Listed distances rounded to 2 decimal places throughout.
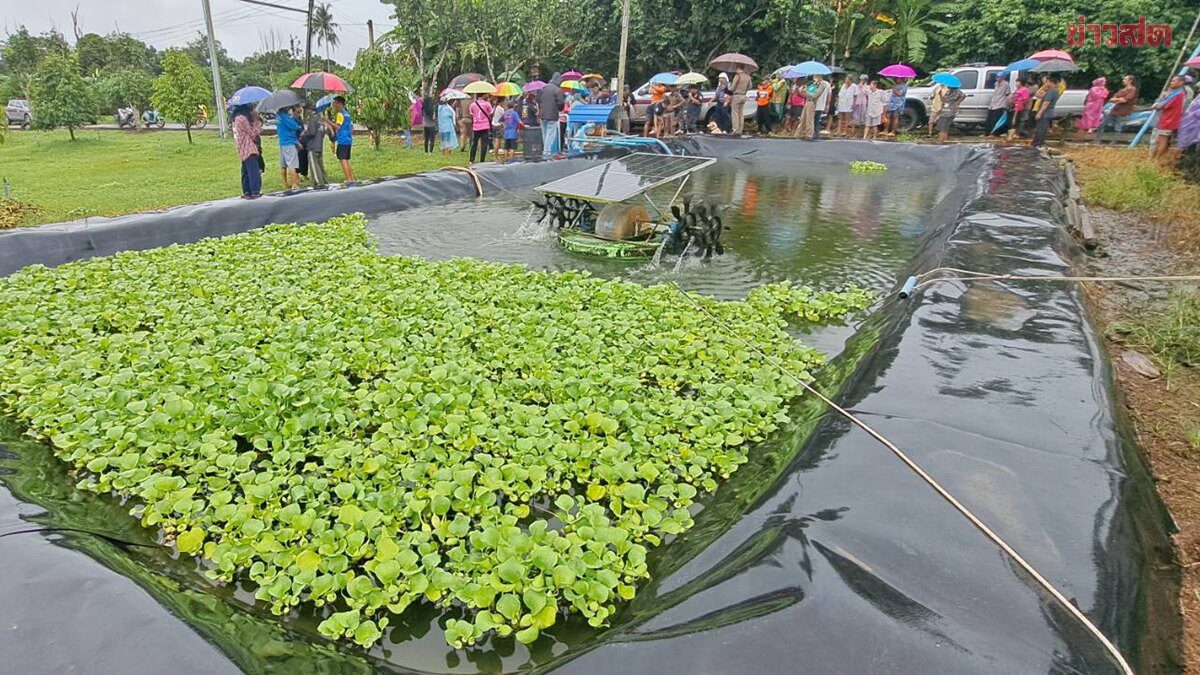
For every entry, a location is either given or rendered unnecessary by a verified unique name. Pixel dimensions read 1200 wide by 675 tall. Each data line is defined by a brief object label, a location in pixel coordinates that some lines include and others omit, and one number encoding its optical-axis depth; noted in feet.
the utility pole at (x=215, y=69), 59.93
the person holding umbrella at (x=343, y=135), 38.63
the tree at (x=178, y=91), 69.00
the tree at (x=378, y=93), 55.88
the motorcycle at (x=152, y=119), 105.94
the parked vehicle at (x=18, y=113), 99.45
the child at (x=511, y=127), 51.88
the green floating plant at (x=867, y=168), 48.43
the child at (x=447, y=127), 55.42
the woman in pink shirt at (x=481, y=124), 47.24
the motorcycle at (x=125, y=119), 102.38
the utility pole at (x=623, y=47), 56.44
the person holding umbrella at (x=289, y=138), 35.19
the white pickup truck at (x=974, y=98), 56.95
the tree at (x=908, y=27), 68.49
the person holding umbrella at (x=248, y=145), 32.32
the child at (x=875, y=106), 55.57
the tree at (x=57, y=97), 69.97
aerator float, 25.54
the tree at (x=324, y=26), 156.46
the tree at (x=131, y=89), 94.84
